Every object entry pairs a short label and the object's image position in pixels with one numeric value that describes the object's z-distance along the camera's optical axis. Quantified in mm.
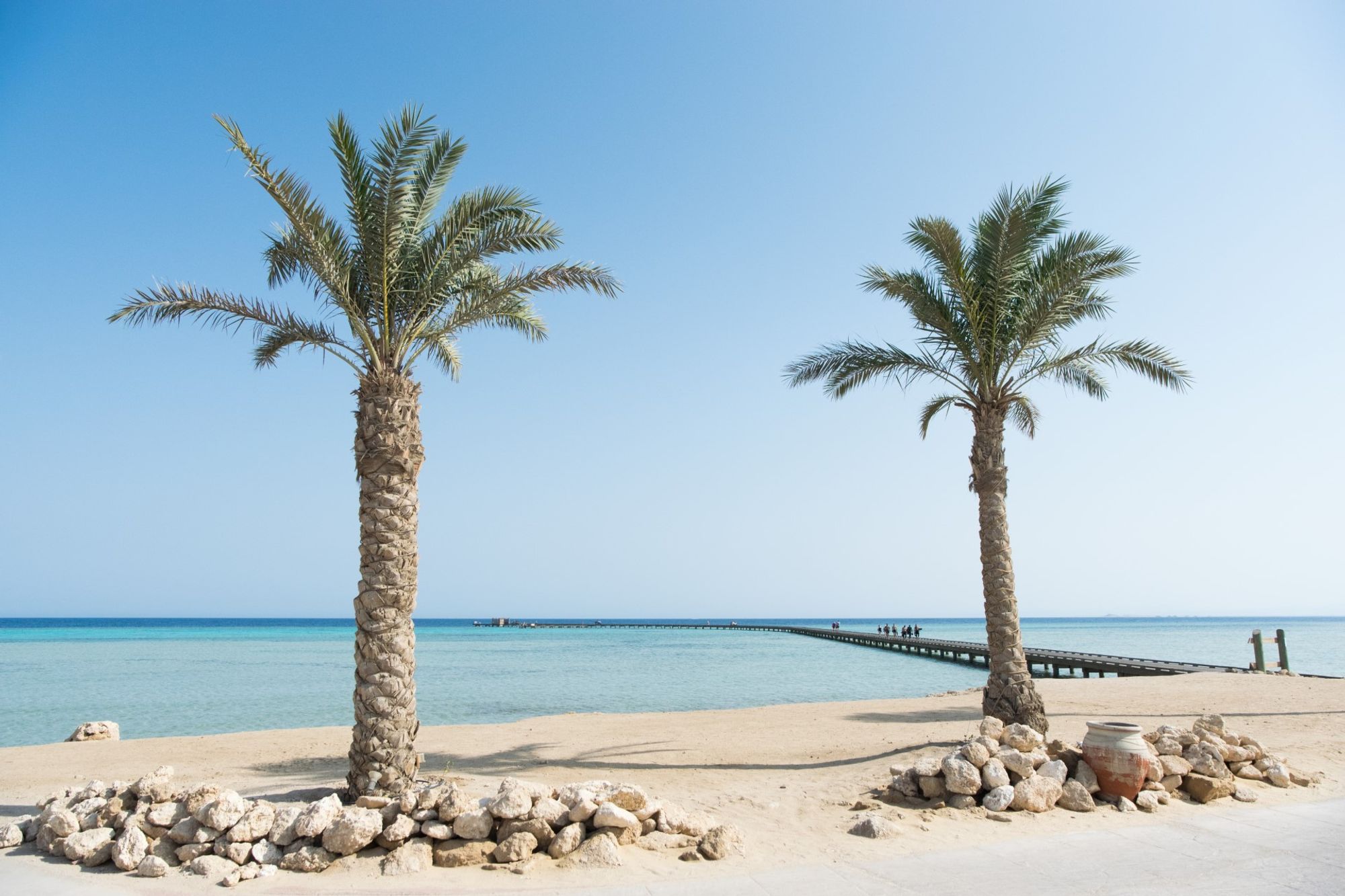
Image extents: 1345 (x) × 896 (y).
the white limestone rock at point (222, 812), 6684
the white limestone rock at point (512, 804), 6711
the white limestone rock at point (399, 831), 6707
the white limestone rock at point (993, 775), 8062
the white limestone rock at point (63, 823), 7035
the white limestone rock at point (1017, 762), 8148
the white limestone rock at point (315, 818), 6660
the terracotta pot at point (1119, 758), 8141
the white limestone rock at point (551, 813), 6773
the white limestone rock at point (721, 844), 6609
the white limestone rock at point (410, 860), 6414
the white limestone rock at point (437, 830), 6695
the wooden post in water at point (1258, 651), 24484
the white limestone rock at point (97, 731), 15367
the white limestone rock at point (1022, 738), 8703
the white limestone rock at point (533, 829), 6695
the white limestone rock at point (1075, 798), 7973
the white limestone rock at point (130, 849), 6578
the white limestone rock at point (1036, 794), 7887
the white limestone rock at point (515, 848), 6539
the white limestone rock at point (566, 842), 6613
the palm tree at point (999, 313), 12211
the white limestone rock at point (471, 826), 6688
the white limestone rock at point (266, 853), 6516
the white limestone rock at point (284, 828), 6680
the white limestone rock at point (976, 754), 8250
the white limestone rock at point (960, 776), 8062
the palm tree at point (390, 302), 8180
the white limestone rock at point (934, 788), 8273
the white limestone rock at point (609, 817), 6734
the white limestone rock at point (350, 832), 6594
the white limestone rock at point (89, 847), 6758
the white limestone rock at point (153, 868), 6410
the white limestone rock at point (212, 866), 6324
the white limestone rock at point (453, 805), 6770
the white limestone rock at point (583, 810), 6738
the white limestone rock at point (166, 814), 6871
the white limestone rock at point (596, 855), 6445
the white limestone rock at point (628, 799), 6984
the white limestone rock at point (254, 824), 6637
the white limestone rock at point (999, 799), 7840
